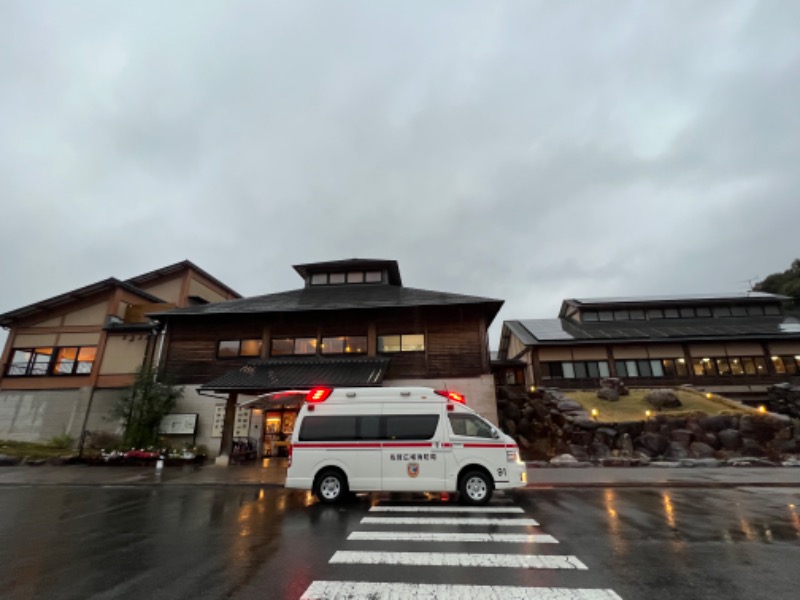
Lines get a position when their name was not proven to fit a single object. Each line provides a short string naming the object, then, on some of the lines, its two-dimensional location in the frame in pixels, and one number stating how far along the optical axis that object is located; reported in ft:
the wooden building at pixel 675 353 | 98.32
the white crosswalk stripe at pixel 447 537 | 21.18
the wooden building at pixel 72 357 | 73.72
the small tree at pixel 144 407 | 64.85
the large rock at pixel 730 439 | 58.59
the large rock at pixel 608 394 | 75.00
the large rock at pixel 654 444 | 59.77
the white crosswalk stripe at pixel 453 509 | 28.66
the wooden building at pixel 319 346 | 65.46
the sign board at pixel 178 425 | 66.85
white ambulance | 31.40
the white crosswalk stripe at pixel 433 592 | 13.87
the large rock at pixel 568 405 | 70.49
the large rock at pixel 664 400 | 69.87
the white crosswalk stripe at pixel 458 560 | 17.33
